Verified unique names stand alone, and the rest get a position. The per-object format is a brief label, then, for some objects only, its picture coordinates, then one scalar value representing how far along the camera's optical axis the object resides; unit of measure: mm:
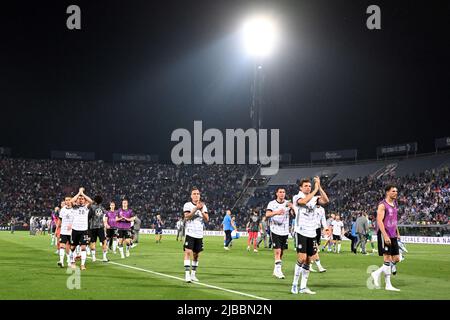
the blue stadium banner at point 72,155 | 90688
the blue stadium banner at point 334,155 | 76750
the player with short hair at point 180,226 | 43969
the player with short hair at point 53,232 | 36469
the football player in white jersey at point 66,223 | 18375
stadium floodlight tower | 60344
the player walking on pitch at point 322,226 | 17962
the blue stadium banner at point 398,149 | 66875
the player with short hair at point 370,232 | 30562
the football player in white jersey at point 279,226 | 16375
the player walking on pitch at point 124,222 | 23094
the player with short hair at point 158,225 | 39688
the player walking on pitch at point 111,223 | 23094
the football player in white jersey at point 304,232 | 12125
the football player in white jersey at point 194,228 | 14453
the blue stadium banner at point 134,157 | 96250
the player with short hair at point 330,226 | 31156
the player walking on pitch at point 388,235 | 13398
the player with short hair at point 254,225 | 30288
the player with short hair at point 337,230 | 30920
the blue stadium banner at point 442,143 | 61219
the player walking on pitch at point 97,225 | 20672
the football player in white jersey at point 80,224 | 17594
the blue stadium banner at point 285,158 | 84144
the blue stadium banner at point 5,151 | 85125
